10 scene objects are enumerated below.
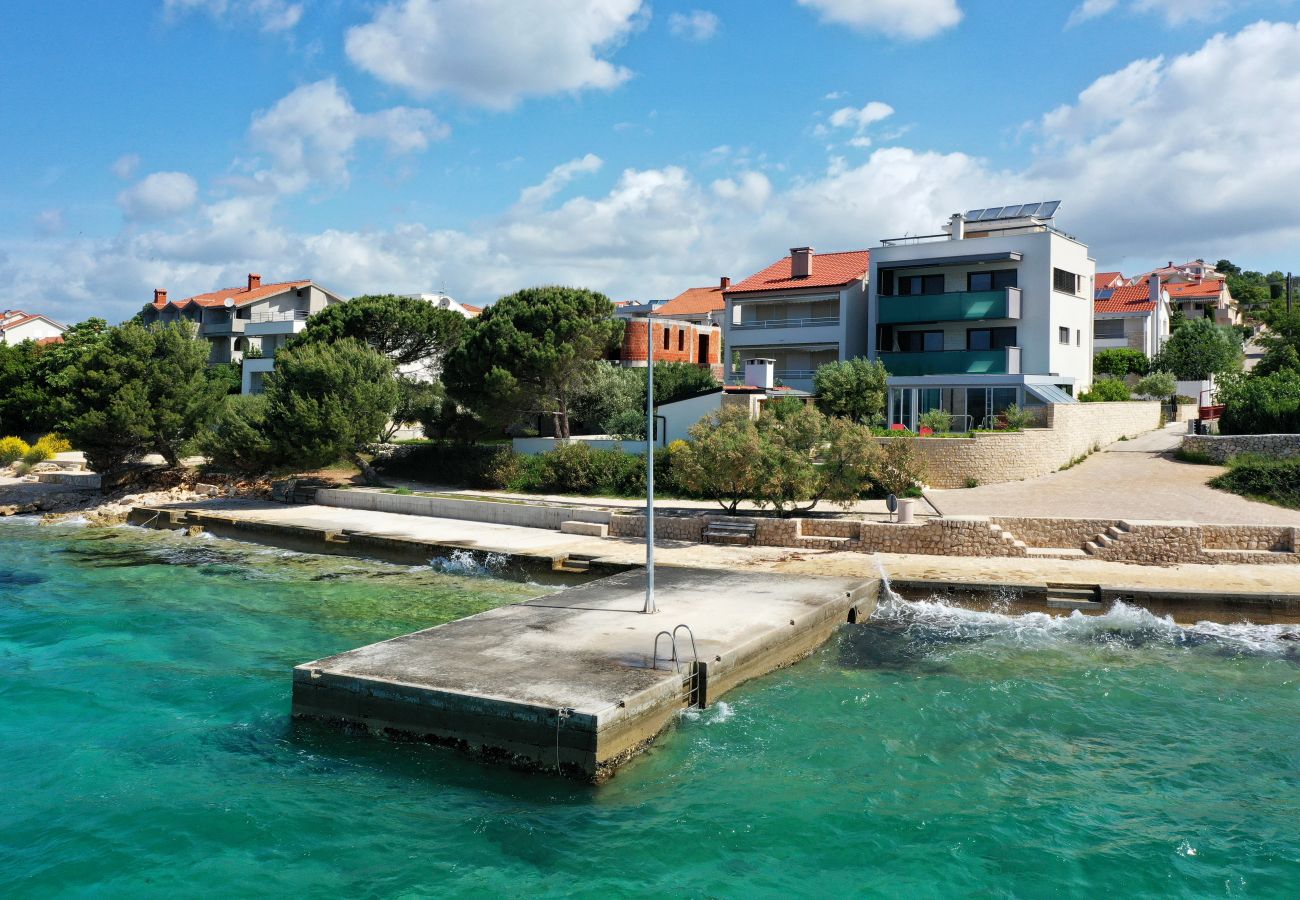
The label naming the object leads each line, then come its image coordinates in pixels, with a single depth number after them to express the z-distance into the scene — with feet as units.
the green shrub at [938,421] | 120.78
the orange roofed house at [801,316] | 159.63
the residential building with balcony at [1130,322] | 209.46
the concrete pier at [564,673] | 43.37
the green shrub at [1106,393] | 145.59
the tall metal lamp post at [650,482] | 59.36
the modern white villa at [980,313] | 134.10
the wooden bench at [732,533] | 93.61
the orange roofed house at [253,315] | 238.07
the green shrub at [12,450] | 181.57
